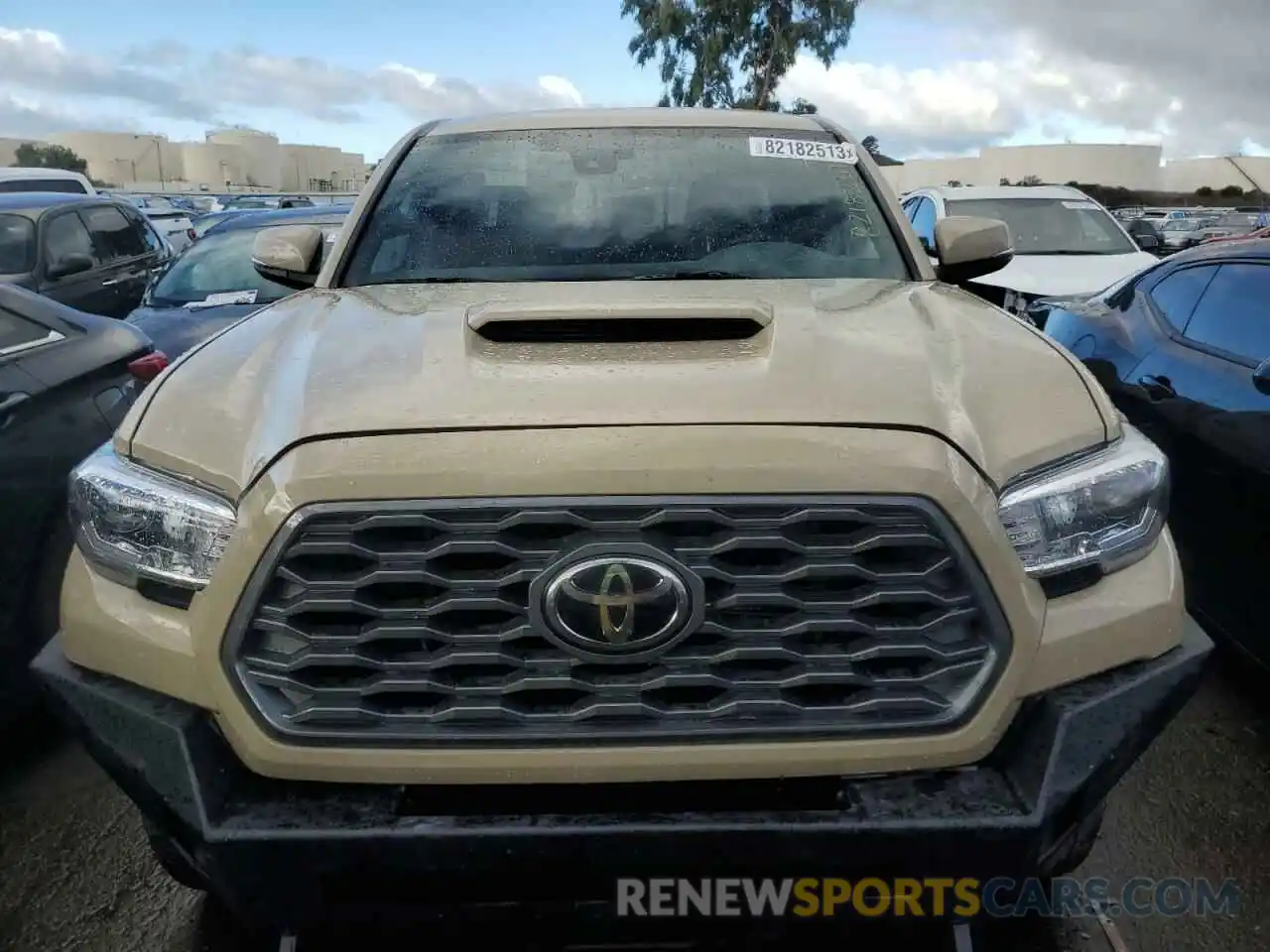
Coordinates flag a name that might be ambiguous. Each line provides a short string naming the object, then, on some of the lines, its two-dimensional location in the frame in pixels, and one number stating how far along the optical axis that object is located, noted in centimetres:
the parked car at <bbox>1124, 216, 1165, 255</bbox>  1017
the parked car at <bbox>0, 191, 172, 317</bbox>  820
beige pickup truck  172
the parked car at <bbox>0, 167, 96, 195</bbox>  1216
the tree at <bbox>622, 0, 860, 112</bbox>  3506
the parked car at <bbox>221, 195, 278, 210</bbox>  2904
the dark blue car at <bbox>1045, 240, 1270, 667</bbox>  346
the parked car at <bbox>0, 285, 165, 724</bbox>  323
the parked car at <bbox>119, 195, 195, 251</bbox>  1903
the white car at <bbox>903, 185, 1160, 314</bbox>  881
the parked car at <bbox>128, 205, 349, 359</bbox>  731
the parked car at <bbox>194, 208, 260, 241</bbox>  2358
